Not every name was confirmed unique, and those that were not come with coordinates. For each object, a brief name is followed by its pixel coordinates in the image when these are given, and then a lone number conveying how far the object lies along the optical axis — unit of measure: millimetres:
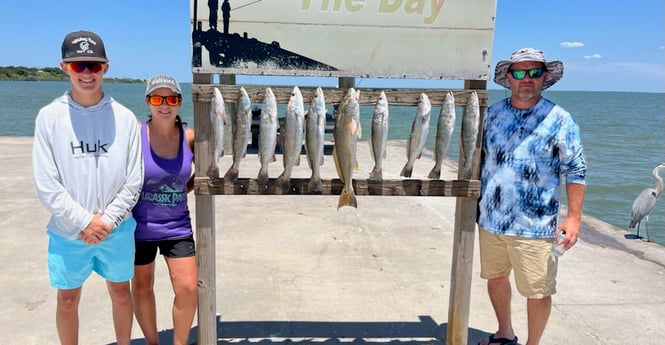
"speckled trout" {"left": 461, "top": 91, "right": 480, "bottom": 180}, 3115
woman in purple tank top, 2910
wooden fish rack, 3045
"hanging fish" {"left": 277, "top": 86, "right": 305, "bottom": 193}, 2920
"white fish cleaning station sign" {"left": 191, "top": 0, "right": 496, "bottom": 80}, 3041
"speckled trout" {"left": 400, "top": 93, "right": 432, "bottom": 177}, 3033
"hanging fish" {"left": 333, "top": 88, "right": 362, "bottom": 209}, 2930
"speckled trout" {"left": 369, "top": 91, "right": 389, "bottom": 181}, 2979
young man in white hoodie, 2596
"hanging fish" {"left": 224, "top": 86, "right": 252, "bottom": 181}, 2920
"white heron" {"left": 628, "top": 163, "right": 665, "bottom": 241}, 7832
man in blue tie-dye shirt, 3041
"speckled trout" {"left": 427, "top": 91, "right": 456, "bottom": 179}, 3049
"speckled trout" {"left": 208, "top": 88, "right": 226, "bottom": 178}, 2941
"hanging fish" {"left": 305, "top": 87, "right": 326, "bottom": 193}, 2934
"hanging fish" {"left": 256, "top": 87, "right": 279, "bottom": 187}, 2930
